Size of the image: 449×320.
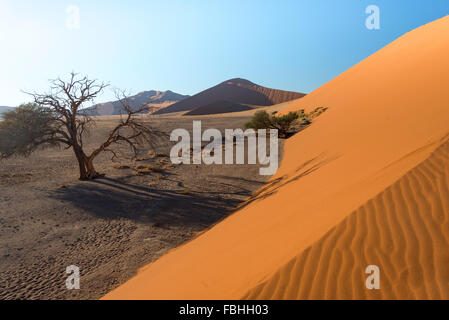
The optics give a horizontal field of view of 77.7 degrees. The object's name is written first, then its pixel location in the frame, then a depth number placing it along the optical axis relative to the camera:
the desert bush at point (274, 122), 19.77
